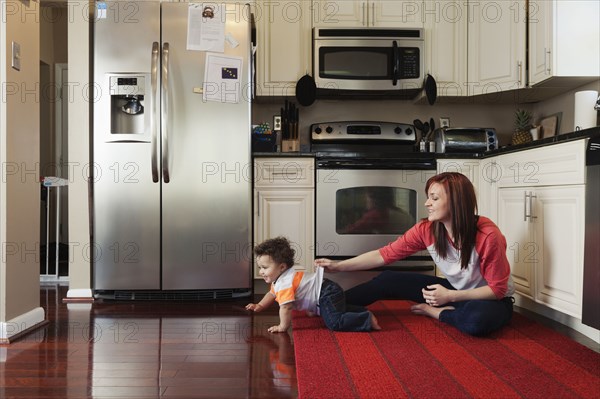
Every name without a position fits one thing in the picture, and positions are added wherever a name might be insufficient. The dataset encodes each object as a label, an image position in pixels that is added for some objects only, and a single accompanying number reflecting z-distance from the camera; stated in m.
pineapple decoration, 3.62
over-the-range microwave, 3.55
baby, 2.31
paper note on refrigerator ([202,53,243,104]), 3.20
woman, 2.29
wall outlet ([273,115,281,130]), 3.65
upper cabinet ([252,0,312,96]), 3.57
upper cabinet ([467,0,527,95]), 3.37
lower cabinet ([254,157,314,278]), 3.32
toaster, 3.42
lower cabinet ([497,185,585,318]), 2.29
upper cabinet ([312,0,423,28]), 3.60
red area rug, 1.62
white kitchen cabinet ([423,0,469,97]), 3.61
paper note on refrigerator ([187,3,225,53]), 3.20
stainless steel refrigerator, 3.18
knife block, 3.53
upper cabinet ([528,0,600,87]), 3.01
